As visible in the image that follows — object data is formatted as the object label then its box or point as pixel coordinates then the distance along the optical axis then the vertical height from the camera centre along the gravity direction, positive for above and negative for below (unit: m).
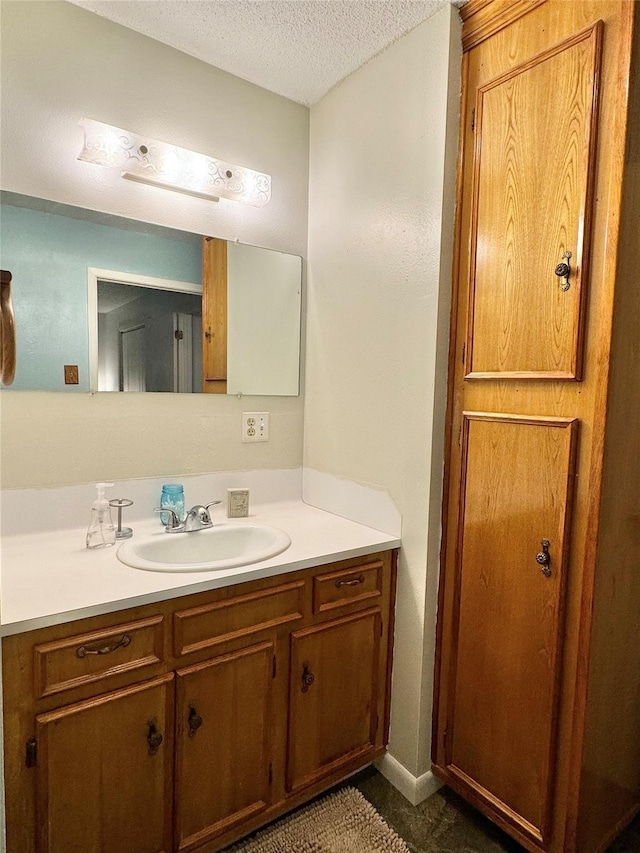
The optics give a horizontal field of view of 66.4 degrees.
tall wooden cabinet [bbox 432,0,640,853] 1.14 -0.09
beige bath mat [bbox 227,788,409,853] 1.38 -1.30
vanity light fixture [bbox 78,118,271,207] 1.45 +0.70
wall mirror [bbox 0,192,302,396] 1.42 +0.25
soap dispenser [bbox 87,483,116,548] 1.43 -0.43
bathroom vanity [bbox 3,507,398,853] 1.04 -0.81
